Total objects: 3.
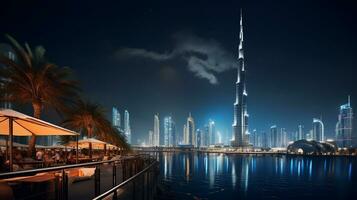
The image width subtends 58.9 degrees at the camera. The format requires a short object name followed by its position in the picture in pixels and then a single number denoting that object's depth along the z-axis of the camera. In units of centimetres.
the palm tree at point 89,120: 3600
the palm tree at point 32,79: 2150
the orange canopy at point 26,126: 924
